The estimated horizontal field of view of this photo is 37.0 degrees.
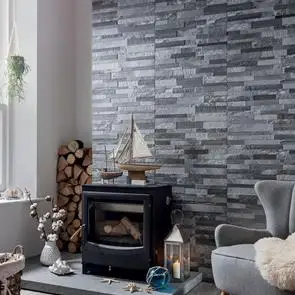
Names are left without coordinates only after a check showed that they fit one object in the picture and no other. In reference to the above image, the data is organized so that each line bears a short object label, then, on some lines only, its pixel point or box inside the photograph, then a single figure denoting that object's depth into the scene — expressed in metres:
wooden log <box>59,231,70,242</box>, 4.07
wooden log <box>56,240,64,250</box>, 4.10
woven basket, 2.51
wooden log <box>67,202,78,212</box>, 4.06
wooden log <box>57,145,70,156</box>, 4.11
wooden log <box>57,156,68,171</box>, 4.10
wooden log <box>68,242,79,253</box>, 4.00
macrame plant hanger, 4.00
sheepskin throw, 2.29
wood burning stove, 3.16
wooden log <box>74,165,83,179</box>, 4.04
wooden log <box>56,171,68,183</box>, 4.10
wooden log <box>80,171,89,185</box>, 4.01
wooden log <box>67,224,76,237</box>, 4.05
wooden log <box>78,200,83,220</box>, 4.00
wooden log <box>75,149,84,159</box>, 4.05
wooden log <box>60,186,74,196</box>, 4.07
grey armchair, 2.51
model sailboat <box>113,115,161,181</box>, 3.41
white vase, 3.54
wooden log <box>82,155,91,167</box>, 4.04
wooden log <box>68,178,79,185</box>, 4.07
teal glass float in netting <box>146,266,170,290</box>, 2.96
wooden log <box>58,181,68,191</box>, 4.11
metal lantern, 3.15
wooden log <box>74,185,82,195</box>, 4.04
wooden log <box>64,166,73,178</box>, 4.07
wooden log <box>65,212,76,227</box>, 4.05
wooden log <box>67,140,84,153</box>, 4.09
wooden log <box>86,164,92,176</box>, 4.01
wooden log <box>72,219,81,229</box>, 4.02
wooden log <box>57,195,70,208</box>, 4.09
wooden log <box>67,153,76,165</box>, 4.07
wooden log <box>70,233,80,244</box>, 4.00
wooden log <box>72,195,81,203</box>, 4.05
